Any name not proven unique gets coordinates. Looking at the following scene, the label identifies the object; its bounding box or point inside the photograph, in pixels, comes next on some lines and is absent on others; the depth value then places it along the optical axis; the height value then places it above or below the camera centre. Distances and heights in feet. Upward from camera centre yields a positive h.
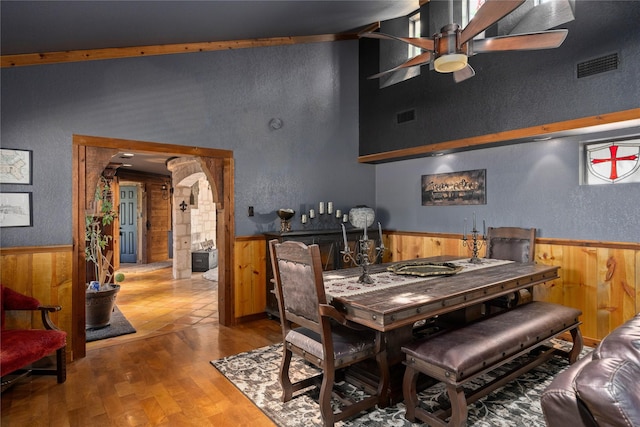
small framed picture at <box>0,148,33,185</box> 9.50 +1.30
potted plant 12.98 -2.75
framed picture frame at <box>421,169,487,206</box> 14.41 +0.95
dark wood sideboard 13.79 -1.31
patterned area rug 7.20 -4.17
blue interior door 29.86 -0.86
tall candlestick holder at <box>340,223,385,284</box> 8.13 -1.33
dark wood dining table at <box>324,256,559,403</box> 6.57 -1.73
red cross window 10.57 +1.44
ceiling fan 7.64 +3.89
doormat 12.28 -4.14
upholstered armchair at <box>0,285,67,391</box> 7.77 -2.92
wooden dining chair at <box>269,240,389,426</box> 6.76 -2.57
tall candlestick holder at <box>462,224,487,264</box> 13.93 -1.26
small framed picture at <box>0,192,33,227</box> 9.52 +0.13
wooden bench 6.42 -2.73
